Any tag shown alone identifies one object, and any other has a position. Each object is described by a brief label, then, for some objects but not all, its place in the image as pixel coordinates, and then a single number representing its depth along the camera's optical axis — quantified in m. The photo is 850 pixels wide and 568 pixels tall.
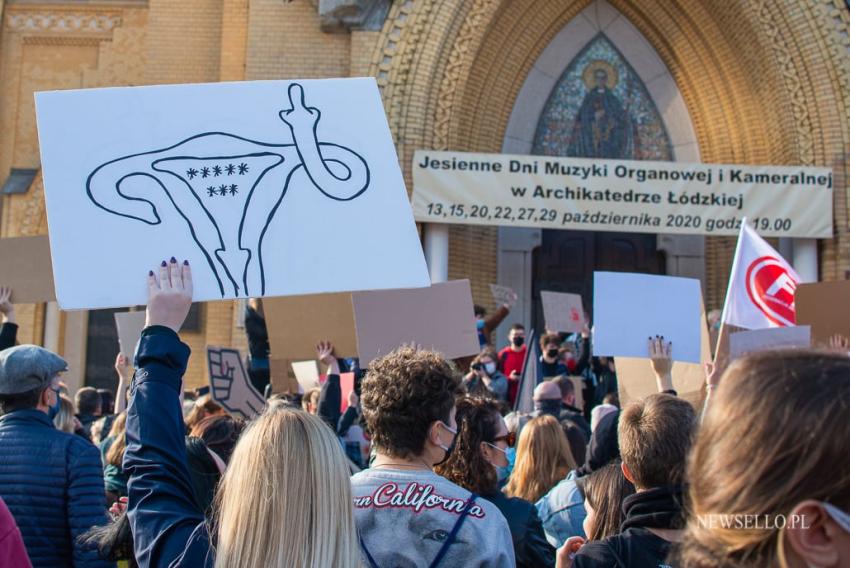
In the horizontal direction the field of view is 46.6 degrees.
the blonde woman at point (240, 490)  2.06
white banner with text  12.02
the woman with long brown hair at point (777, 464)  1.32
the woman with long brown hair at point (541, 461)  4.64
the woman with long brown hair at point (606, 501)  3.18
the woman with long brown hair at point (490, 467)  3.26
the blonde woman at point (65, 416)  4.79
